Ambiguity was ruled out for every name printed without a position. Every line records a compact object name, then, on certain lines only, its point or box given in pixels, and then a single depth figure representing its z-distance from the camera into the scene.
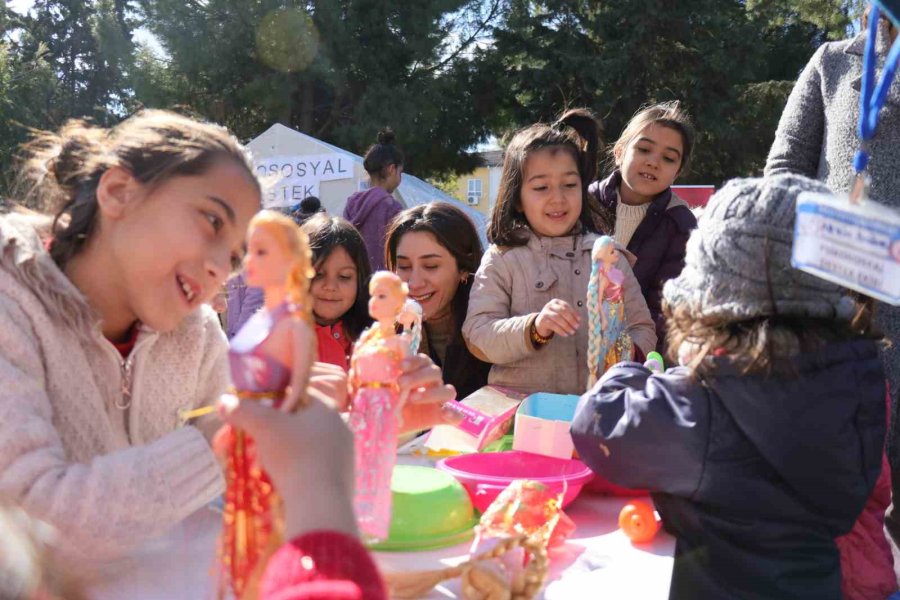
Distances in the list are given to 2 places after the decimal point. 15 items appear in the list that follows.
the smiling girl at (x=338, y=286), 2.77
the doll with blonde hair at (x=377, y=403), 1.07
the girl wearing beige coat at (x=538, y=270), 2.40
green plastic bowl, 1.34
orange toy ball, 1.45
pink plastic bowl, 1.52
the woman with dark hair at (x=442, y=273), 2.80
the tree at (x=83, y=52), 17.22
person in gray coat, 1.99
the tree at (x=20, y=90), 16.02
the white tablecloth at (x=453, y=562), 1.09
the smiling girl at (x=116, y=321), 0.99
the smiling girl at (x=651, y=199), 2.98
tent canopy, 8.03
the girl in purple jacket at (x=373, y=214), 4.41
